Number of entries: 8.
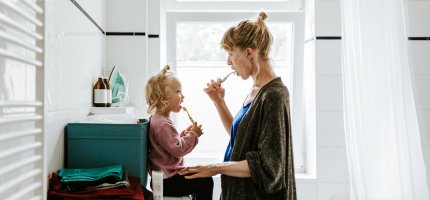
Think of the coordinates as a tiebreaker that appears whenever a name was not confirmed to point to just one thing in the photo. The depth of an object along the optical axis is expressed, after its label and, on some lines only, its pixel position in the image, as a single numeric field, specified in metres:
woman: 1.47
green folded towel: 1.37
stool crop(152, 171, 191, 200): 1.54
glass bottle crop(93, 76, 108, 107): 2.07
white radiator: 0.96
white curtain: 2.11
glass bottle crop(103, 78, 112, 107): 2.12
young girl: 1.74
